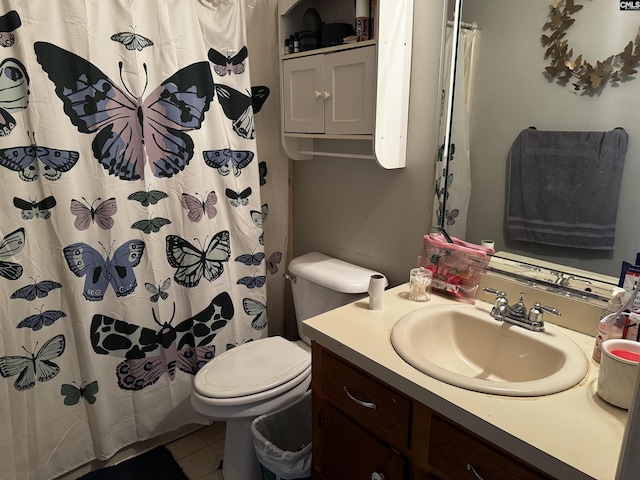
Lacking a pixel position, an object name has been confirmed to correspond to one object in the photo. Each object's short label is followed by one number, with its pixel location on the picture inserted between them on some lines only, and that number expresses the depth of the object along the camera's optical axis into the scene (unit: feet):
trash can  4.71
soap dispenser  3.45
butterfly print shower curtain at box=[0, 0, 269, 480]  4.71
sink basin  3.17
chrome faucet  3.87
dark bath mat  5.82
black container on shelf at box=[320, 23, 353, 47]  5.13
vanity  2.68
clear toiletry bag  4.56
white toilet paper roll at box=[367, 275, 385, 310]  4.34
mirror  3.58
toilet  4.90
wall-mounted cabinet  4.66
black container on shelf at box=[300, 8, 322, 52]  5.43
